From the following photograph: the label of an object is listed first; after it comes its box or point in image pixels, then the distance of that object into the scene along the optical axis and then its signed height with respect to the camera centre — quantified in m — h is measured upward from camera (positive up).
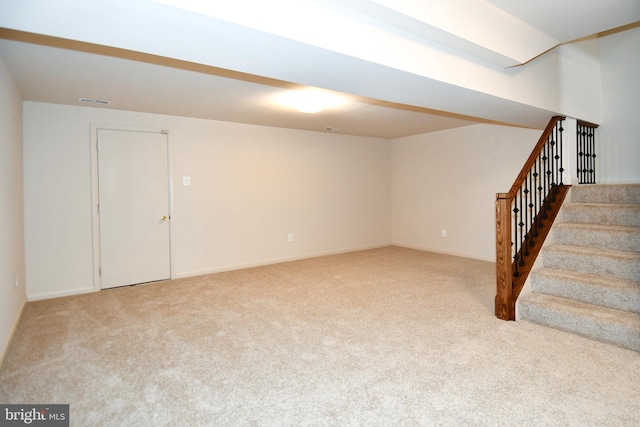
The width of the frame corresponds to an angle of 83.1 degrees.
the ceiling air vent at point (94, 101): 3.96 +1.18
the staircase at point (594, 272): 2.76 -0.63
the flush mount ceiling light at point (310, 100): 3.81 +1.18
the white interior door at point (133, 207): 4.46 -0.01
